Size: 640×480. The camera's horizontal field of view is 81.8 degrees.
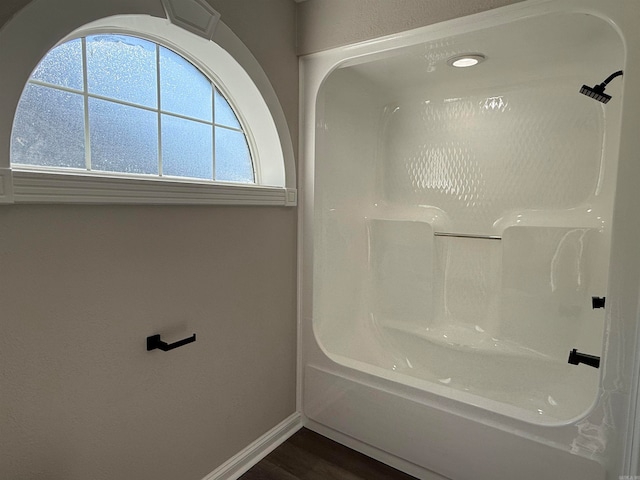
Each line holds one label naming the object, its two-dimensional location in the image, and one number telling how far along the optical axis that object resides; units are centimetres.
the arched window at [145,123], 113
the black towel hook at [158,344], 133
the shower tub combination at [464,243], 149
